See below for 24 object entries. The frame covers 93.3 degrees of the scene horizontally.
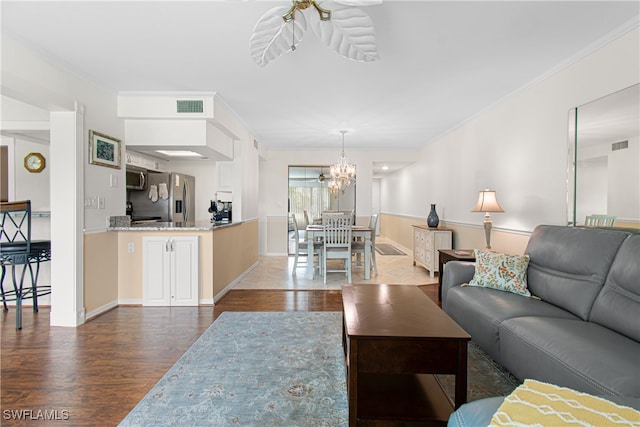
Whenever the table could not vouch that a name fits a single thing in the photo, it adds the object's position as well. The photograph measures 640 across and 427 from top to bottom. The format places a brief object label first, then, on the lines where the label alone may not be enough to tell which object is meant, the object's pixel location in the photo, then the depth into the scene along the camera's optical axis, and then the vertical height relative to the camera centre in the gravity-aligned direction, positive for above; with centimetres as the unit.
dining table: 462 -55
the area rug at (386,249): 718 -115
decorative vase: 511 -24
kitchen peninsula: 342 -71
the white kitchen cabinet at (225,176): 491 +43
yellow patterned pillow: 82 -58
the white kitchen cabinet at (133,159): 449 +64
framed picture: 305 +54
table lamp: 353 -1
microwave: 455 +35
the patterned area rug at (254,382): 160 -113
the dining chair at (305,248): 477 -74
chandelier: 562 +53
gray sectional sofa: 135 -68
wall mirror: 210 +35
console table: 489 -65
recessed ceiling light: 423 +72
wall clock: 377 +47
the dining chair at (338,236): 447 -48
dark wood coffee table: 145 -78
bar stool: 282 -49
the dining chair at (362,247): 483 -69
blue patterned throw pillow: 243 -56
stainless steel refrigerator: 501 +6
